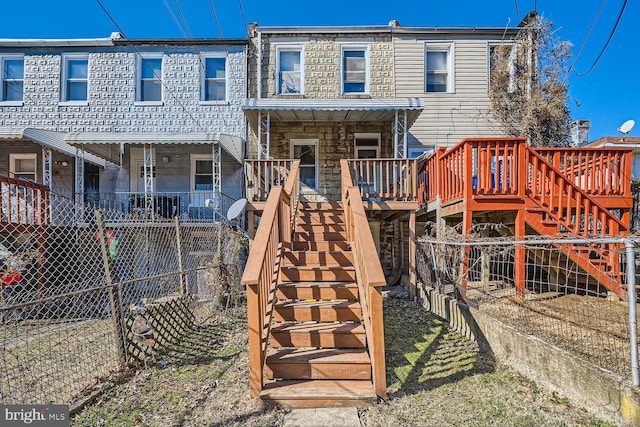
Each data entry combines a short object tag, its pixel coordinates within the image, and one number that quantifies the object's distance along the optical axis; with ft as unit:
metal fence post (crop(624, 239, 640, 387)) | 8.70
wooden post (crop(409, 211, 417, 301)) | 23.89
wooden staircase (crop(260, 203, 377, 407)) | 10.93
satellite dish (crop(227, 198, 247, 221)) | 24.35
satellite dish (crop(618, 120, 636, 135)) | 37.17
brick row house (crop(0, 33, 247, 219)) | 36.09
